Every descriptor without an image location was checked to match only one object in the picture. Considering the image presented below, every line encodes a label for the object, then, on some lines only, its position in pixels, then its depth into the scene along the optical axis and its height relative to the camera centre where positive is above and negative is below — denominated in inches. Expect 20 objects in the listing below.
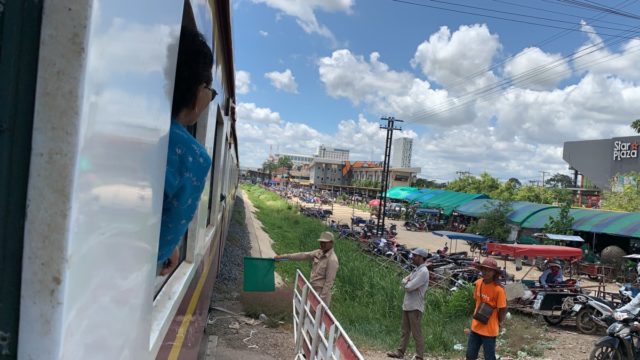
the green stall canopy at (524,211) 950.4 -23.6
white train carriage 23.5 -0.7
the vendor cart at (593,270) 650.8 -89.4
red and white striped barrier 116.9 -47.5
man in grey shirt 255.3 -62.3
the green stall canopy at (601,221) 709.3 -24.1
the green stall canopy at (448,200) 1234.9 -20.6
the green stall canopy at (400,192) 1651.1 -15.3
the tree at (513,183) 1896.9 +63.2
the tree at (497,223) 975.6 -53.5
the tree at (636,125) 1003.3 +180.2
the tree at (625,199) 975.6 +20.9
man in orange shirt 215.2 -52.1
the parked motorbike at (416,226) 1381.6 -104.1
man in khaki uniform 232.1 -42.9
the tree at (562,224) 789.2 -35.0
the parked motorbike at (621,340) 259.8 -72.5
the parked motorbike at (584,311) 361.4 -82.9
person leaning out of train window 50.1 +2.2
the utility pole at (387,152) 924.0 +70.5
